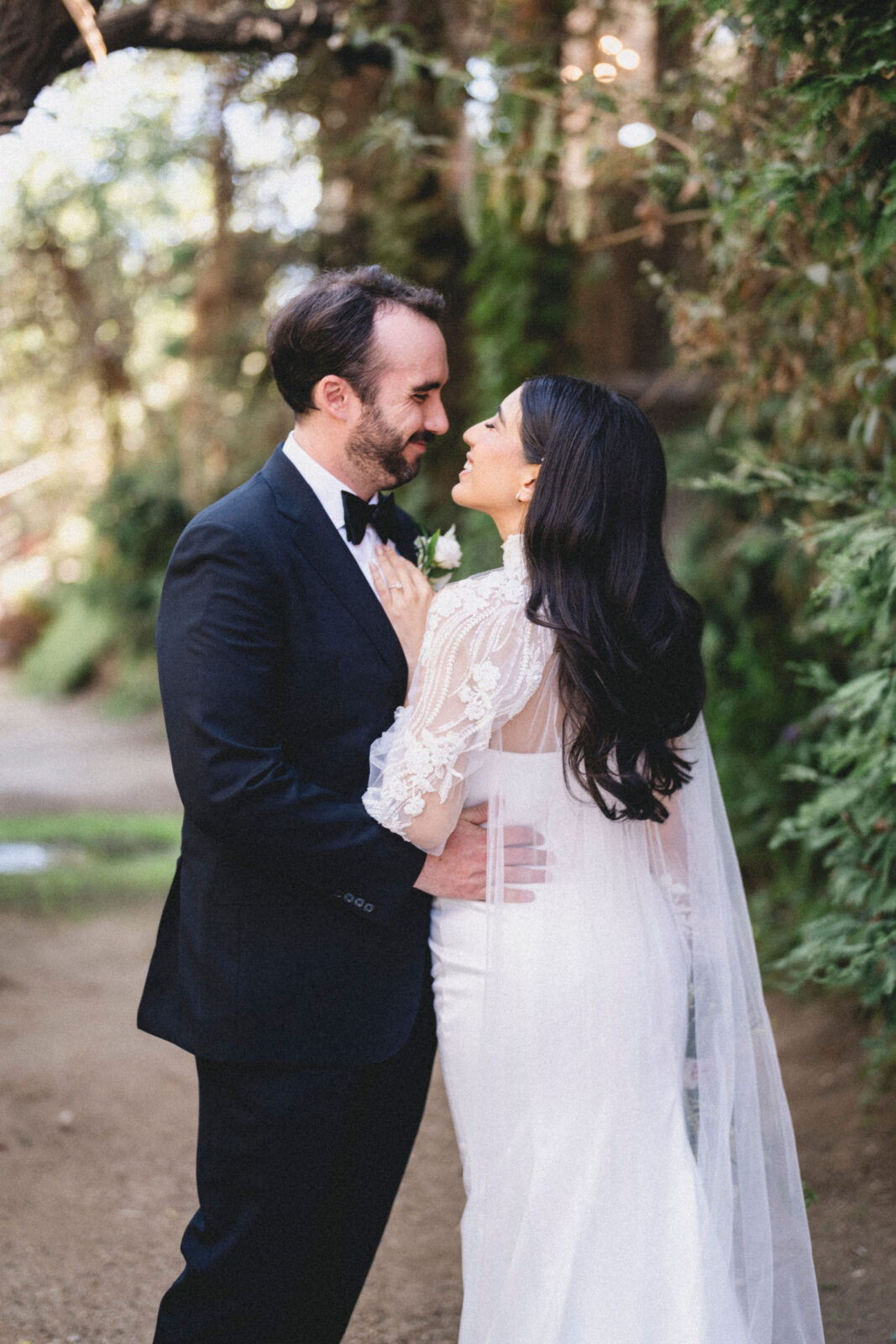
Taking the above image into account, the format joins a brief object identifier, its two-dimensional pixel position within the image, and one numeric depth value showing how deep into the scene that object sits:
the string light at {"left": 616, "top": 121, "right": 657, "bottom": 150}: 3.80
